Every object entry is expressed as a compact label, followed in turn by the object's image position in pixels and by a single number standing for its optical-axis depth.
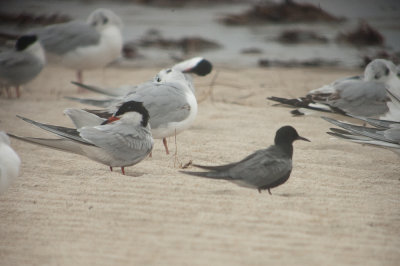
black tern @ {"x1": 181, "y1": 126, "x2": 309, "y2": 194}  7.10
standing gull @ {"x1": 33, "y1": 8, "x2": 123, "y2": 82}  16.05
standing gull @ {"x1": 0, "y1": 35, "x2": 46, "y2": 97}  14.38
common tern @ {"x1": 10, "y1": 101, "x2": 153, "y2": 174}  7.80
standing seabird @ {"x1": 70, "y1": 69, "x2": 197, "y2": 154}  9.59
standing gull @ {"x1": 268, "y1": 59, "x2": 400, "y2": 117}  11.11
